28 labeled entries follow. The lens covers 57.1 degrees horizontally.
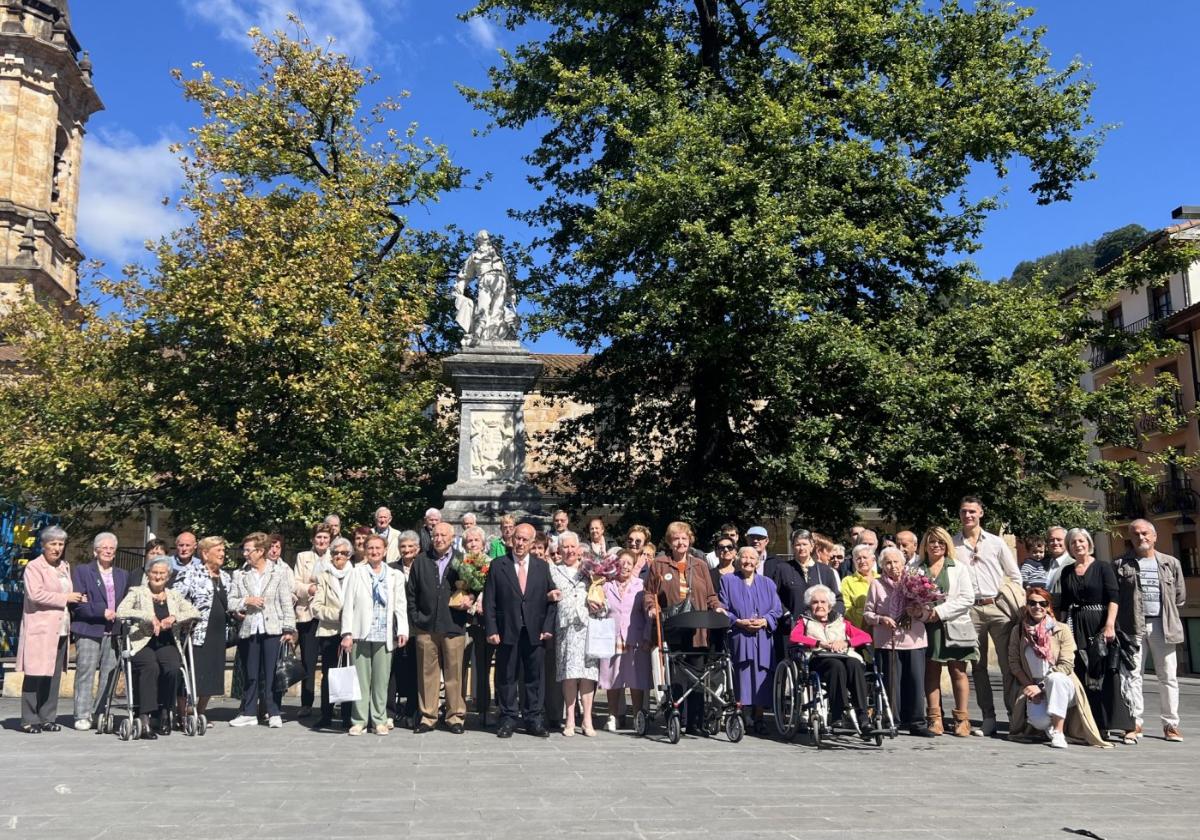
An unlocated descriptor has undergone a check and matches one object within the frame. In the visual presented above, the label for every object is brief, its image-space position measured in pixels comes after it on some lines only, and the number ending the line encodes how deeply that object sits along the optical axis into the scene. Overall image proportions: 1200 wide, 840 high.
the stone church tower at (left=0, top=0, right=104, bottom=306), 44.19
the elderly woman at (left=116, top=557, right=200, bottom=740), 9.86
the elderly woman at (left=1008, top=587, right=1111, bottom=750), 9.96
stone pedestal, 15.79
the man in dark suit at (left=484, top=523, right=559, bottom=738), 10.20
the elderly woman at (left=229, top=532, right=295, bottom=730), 10.78
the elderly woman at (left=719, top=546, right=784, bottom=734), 10.31
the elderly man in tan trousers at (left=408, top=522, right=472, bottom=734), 10.41
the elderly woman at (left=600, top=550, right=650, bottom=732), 10.54
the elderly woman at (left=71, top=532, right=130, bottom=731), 10.83
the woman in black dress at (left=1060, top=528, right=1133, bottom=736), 10.26
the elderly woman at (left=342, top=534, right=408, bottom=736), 10.37
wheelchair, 9.49
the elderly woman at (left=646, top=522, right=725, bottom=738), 10.26
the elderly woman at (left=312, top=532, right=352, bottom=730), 10.78
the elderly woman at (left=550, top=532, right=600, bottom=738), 10.22
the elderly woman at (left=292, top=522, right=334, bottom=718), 11.20
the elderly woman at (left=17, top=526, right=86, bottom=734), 10.45
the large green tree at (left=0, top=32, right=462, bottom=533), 18.56
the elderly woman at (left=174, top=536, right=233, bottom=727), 10.41
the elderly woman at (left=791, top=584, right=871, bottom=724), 9.60
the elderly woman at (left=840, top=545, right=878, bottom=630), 10.90
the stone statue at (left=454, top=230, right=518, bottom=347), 16.78
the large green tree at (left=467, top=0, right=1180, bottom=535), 17.78
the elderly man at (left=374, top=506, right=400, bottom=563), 12.20
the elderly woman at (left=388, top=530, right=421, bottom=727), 10.95
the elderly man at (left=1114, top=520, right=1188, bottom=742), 10.38
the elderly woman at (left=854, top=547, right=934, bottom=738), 10.41
